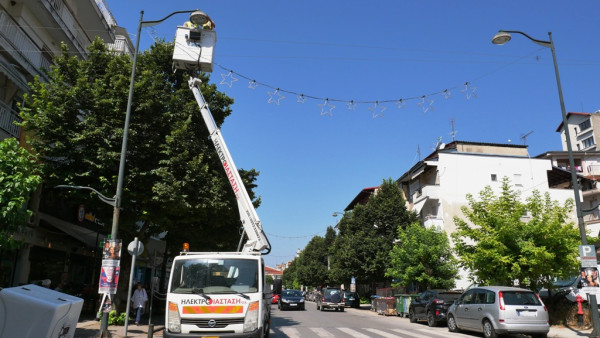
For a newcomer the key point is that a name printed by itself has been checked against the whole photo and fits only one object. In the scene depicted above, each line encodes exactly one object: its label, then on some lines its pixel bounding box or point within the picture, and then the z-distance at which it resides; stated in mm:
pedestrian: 16575
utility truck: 8469
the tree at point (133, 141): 14930
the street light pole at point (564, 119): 12480
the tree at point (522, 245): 16906
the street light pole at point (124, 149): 12828
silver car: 13031
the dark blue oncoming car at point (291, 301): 31000
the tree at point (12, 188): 10891
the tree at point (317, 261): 68938
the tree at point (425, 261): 27172
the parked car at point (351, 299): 36438
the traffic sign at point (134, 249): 13078
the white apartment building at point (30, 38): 15602
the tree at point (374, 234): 36312
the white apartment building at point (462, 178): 34500
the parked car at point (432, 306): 18638
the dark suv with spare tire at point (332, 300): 31031
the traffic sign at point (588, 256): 12914
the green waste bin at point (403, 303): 24750
